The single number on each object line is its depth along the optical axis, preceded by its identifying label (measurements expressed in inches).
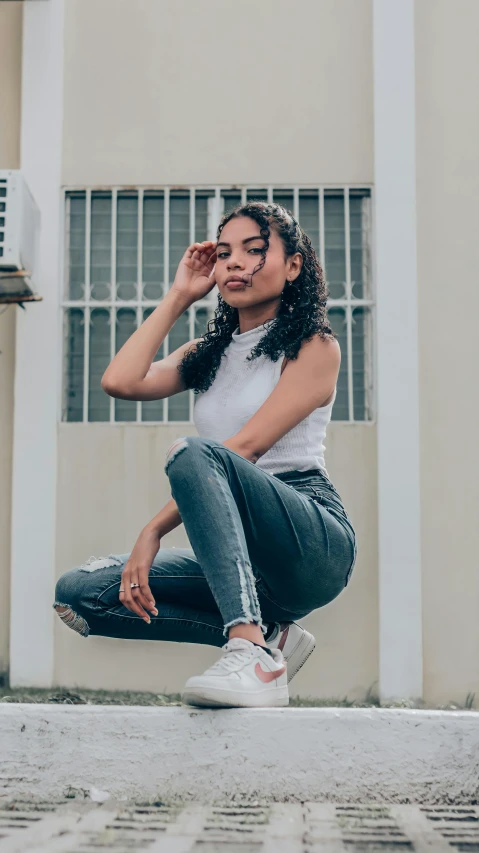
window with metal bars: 220.8
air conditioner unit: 204.1
